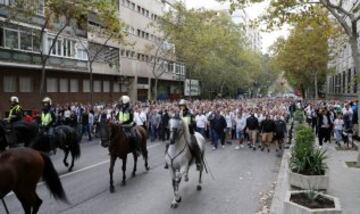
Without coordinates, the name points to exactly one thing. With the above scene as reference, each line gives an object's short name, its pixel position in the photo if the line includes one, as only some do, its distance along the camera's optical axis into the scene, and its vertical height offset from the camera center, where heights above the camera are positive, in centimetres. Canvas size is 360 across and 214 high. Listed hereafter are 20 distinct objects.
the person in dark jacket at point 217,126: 2092 -164
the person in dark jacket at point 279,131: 1991 -179
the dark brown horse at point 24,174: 737 -148
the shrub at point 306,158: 1060 -159
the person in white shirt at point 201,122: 2211 -154
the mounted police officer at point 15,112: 1597 -82
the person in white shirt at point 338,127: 2003 -157
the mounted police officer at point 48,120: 1412 -96
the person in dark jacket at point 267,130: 1980 -171
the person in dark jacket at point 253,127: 2072 -165
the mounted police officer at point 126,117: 1259 -75
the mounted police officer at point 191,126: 1080 -89
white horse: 985 -141
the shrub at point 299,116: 2078 -118
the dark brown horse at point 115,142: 1132 -137
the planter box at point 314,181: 1020 -206
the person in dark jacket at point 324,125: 2025 -152
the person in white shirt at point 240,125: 2216 -168
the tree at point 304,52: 3869 +375
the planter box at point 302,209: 707 -189
